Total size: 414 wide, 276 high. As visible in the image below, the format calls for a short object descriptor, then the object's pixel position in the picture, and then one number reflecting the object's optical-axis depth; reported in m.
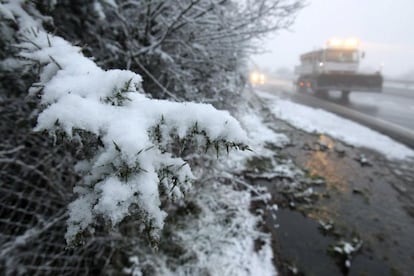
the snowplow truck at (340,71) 13.77
